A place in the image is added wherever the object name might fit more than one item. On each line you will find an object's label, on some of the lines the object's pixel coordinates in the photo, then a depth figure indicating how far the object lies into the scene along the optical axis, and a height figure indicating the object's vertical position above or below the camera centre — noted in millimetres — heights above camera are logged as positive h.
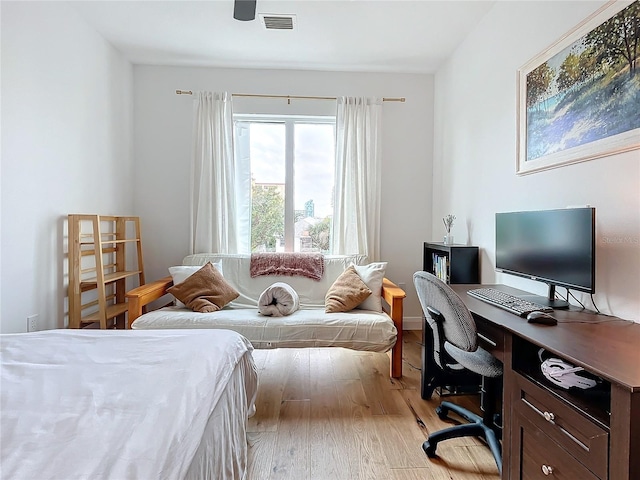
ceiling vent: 2697 +1710
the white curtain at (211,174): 3490 +602
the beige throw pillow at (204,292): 2740 -487
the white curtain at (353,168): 3584 +681
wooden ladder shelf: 2613 -297
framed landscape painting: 1482 +714
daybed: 2461 -659
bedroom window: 3705 +595
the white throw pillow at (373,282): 2855 -418
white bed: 725 -469
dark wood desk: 897 -540
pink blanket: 3209 -305
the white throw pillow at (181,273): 2939 -353
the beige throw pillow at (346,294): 2771 -504
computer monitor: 1503 -73
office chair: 1556 -617
